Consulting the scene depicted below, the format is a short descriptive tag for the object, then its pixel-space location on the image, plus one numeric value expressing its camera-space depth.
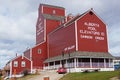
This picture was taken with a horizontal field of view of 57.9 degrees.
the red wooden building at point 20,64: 29.42
